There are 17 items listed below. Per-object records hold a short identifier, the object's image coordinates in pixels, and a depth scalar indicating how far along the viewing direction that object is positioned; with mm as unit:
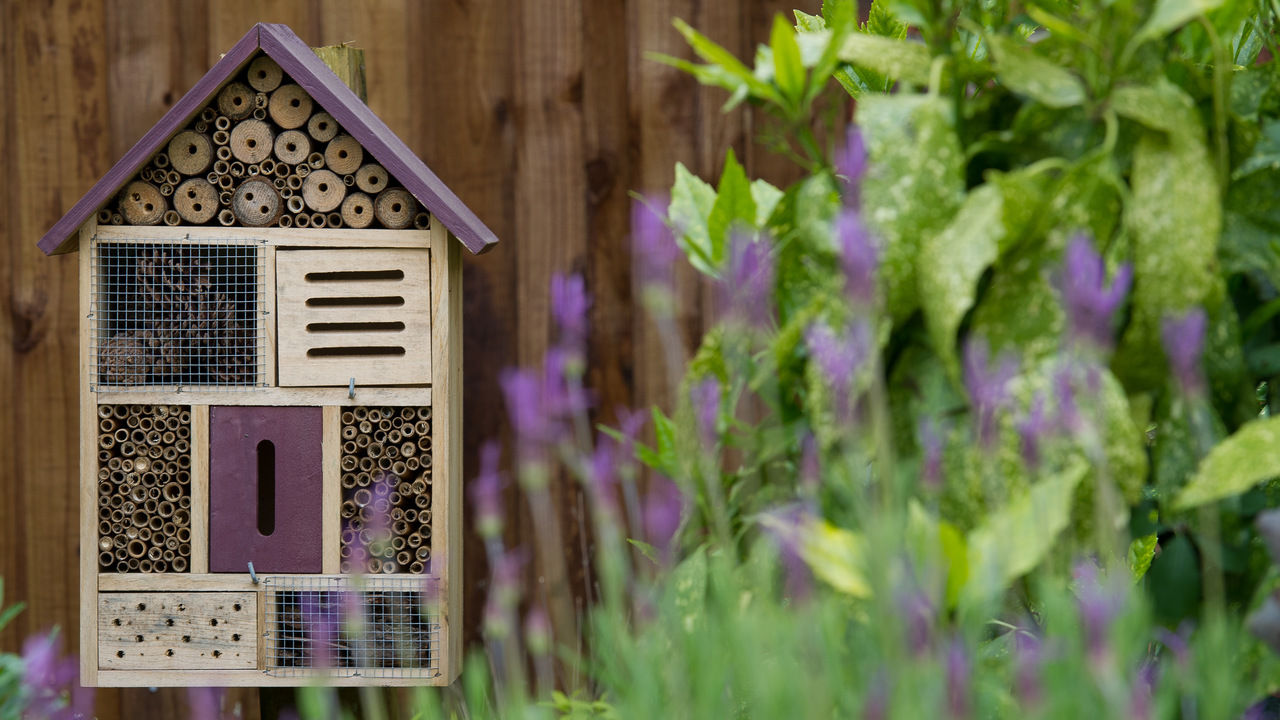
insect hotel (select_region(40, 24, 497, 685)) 3711
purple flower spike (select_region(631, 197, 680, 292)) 3384
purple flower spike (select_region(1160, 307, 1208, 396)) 2341
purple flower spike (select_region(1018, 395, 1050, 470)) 2805
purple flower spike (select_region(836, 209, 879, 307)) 2365
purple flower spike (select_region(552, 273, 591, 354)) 3395
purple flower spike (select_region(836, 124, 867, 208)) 3252
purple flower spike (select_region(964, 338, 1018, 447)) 2724
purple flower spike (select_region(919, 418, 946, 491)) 2909
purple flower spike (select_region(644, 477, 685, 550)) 3129
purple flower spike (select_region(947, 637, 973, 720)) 2430
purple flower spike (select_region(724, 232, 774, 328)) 3173
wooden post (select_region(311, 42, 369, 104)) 3772
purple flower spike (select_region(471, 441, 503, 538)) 3000
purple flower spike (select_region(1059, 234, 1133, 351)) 2330
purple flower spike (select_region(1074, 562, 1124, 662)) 2075
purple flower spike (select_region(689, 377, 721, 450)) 3368
